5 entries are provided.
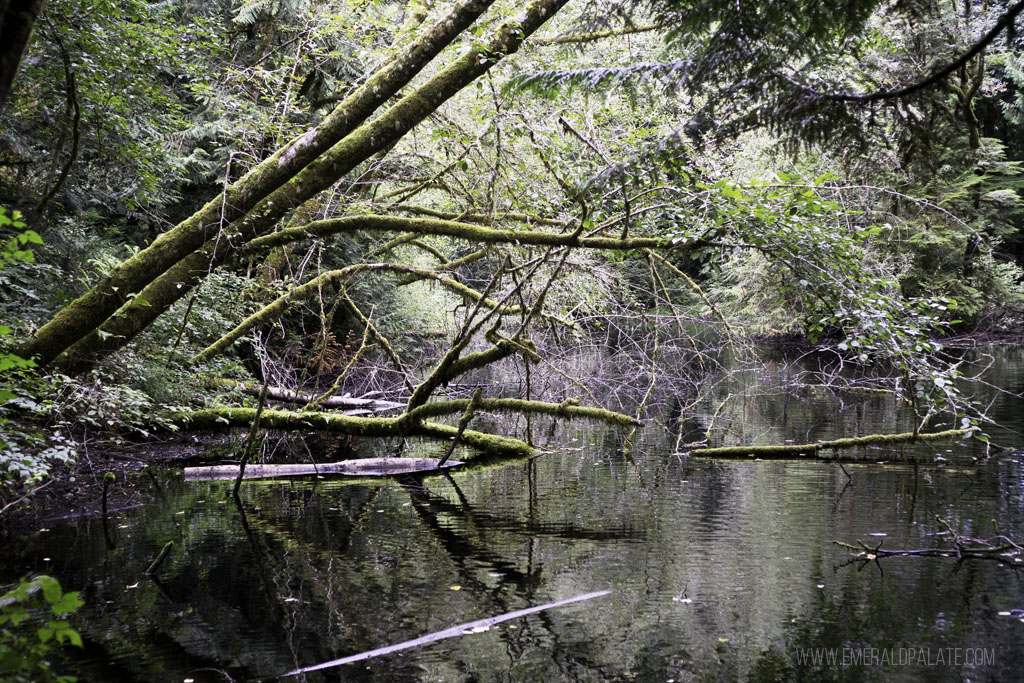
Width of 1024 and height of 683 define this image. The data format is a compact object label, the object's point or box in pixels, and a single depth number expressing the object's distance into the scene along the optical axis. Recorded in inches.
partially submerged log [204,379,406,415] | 463.8
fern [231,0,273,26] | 530.9
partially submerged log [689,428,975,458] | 371.9
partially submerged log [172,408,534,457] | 394.6
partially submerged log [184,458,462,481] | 361.4
